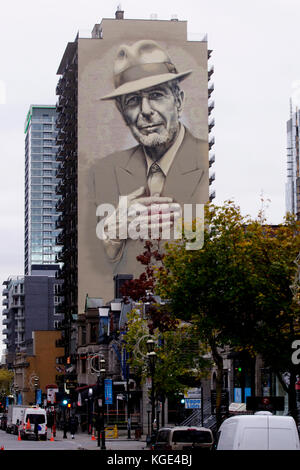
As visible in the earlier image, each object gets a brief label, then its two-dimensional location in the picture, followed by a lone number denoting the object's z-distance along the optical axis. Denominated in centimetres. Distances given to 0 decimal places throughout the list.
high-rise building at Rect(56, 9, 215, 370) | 12681
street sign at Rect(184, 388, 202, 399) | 6481
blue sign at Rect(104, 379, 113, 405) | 8162
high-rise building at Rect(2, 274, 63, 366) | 17358
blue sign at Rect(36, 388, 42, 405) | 13962
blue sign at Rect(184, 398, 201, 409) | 6400
